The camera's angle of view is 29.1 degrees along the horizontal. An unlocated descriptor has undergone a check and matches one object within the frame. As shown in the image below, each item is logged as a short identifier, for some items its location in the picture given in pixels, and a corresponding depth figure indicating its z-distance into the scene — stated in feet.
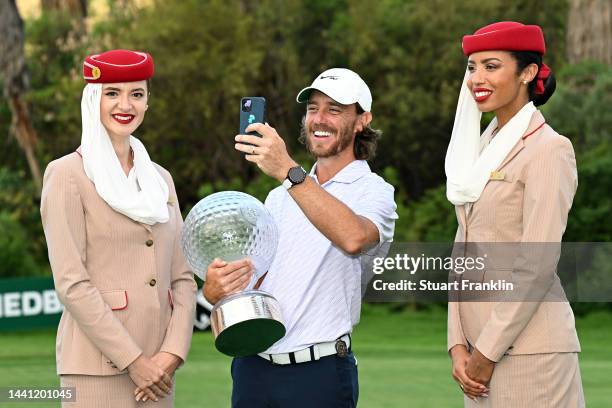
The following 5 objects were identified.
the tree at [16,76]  65.51
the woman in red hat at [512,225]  14.71
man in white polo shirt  15.52
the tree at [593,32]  66.03
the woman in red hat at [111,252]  15.49
